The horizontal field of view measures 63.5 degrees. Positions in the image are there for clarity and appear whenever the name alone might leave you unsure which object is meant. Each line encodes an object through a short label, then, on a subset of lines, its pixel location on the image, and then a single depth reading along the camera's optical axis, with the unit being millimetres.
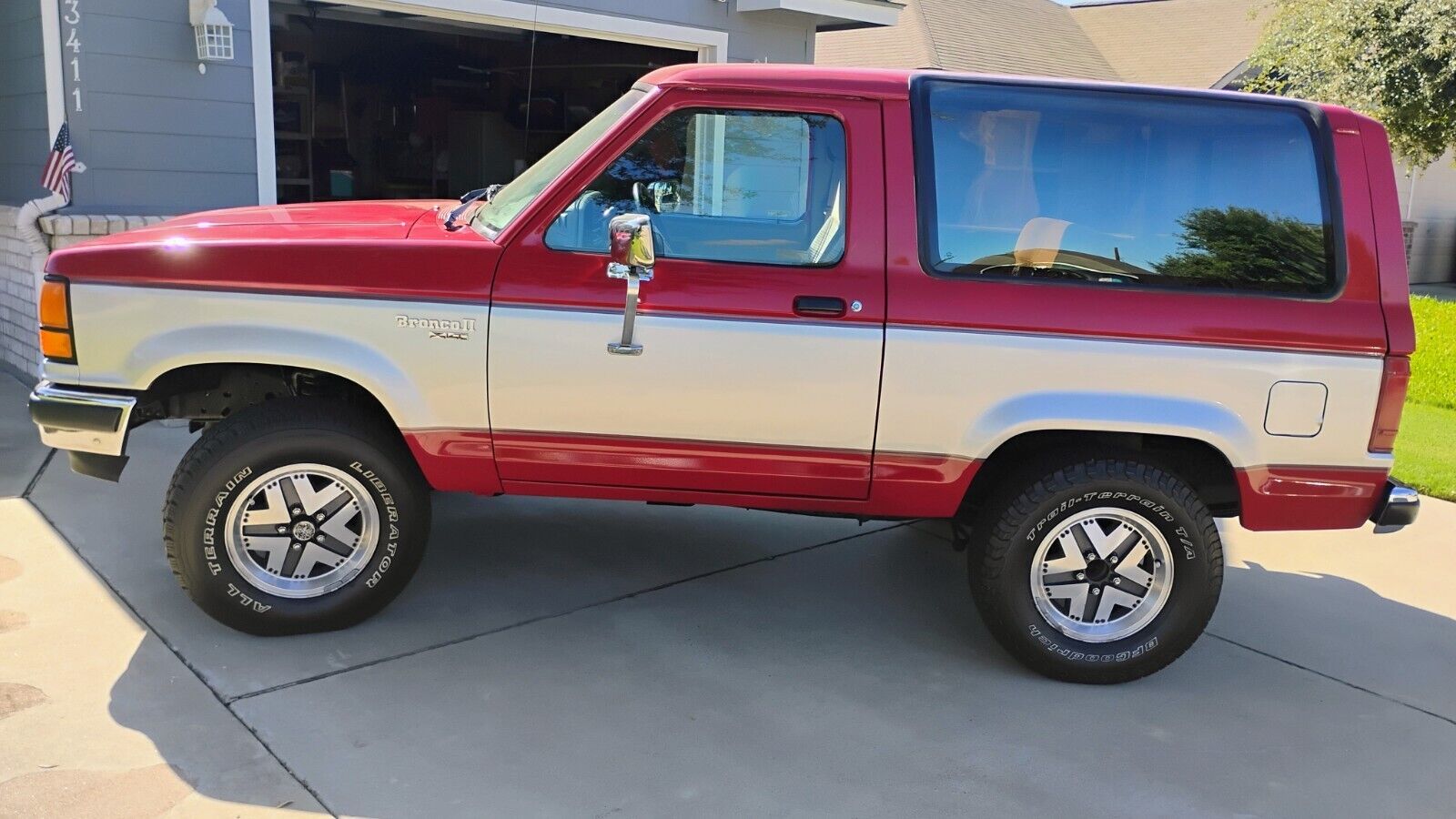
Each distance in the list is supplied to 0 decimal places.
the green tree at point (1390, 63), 11977
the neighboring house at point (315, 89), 6996
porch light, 7090
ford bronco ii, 3982
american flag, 6742
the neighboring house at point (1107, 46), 19578
